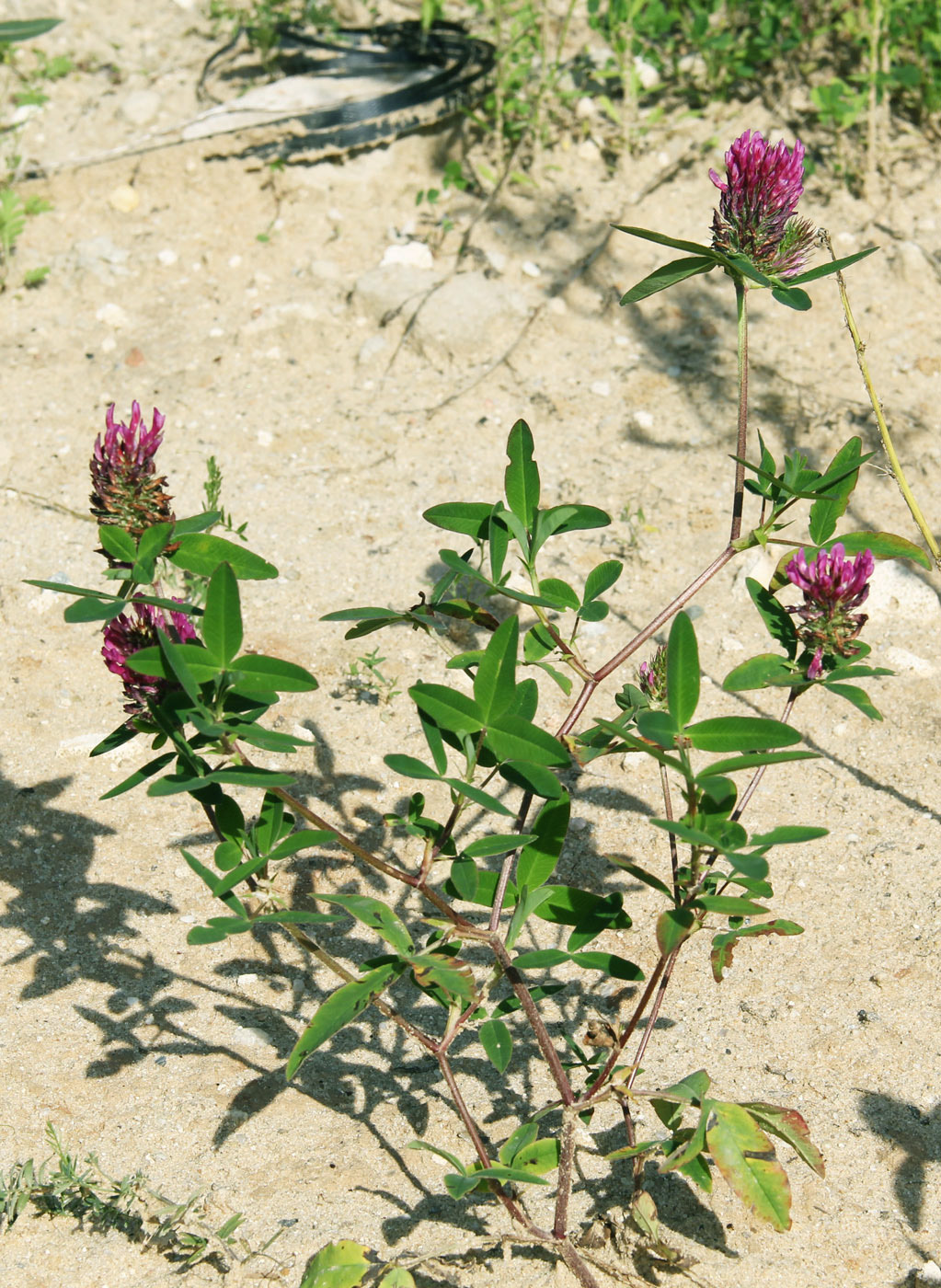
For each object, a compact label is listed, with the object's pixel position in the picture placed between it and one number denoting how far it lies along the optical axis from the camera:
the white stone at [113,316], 4.16
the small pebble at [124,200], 4.51
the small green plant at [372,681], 2.91
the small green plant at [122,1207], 1.83
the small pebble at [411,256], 4.27
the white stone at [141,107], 4.88
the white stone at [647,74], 4.80
